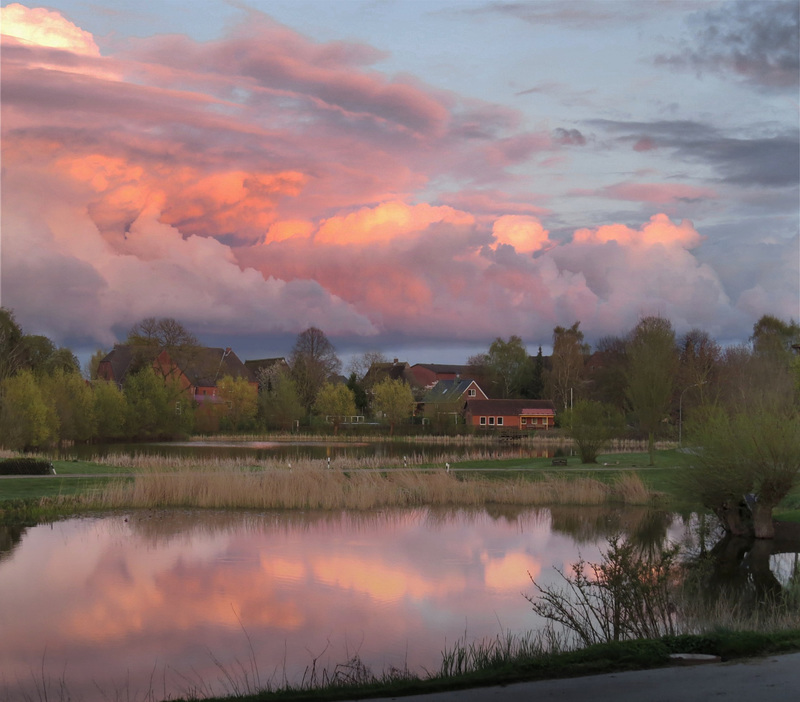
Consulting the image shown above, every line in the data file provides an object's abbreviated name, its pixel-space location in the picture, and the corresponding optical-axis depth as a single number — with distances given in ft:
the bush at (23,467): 106.11
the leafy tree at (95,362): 332.39
